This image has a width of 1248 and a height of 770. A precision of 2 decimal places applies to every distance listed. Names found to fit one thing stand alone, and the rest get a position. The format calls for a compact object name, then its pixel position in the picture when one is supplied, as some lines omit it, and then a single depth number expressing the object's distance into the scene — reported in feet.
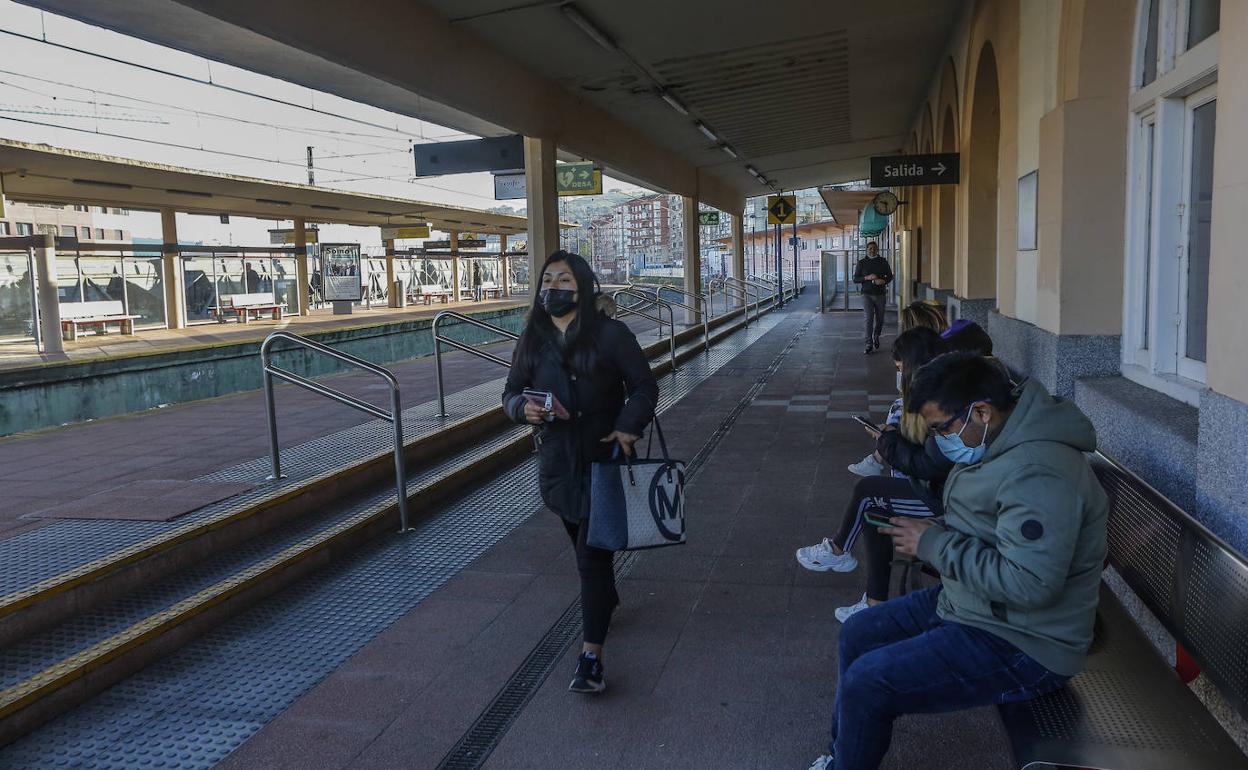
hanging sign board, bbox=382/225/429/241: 109.29
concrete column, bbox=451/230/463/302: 117.80
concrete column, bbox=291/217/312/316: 88.22
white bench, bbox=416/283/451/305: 118.93
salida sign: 33.45
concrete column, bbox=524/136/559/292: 35.65
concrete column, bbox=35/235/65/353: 48.78
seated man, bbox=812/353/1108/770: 6.84
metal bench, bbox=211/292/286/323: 81.05
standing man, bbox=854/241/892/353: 41.96
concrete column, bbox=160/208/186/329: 70.54
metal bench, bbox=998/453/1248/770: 6.97
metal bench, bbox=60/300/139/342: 61.00
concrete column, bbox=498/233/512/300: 134.18
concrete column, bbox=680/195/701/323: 64.85
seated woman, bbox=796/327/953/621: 11.07
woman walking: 10.89
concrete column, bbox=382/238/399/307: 105.16
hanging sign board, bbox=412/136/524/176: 37.40
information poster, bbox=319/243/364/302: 94.22
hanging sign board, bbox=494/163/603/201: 42.39
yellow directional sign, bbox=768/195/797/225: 78.07
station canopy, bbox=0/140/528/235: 48.83
